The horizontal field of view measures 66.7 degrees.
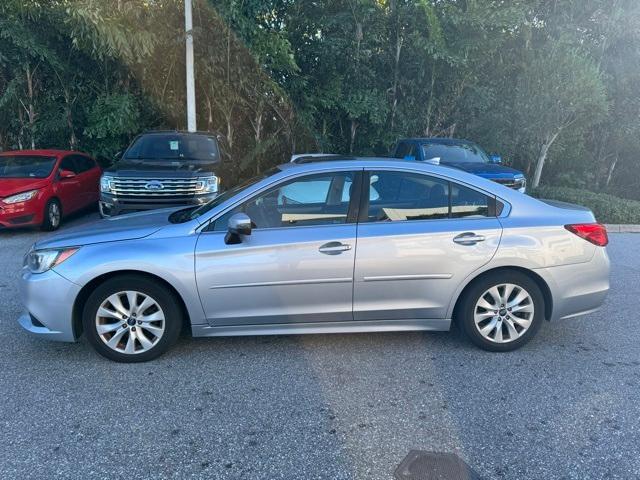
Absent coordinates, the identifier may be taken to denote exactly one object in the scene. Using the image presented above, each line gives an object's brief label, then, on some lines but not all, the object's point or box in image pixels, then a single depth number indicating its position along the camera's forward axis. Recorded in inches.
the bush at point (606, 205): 398.3
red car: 318.0
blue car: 353.4
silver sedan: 141.9
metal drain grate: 99.7
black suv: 289.3
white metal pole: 428.1
